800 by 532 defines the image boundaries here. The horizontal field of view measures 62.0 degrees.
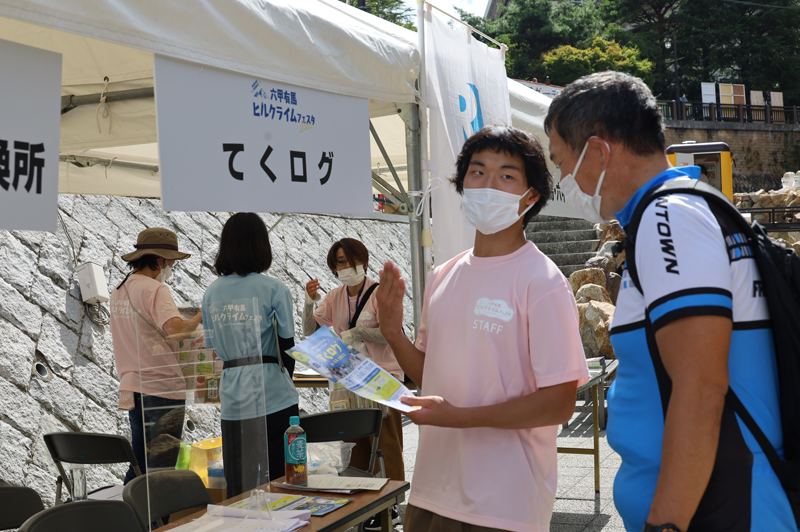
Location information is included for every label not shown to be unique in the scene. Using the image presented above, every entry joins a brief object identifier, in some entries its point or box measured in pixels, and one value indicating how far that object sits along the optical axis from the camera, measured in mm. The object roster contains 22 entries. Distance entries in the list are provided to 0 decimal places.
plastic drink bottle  2521
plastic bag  3753
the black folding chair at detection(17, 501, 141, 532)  2004
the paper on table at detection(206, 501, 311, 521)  2086
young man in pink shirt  1705
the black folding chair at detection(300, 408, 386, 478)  3539
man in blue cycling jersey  1053
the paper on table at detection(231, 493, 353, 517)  2189
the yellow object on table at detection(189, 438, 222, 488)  2494
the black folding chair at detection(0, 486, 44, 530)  2516
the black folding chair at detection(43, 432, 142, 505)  3344
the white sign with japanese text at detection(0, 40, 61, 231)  1869
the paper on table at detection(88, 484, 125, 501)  3381
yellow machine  15055
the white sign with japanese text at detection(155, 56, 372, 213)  2025
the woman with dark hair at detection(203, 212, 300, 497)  3467
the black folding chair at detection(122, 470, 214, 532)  2246
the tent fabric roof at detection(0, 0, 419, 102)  1826
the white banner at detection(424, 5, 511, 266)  3205
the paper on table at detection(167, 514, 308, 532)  2002
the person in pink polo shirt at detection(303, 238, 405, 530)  4320
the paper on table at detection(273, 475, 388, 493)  2449
